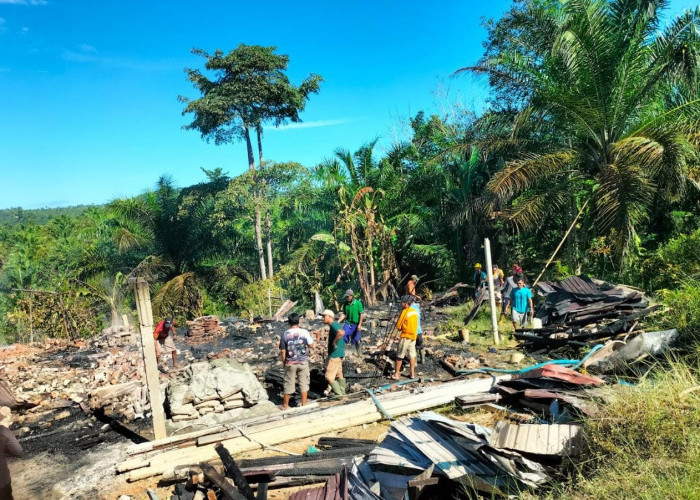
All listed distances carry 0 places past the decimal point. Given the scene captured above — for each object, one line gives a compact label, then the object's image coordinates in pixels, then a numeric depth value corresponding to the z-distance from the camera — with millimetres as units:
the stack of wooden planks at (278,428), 5988
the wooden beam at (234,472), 4957
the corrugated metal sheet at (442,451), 4383
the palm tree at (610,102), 10484
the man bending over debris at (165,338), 10703
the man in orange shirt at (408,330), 8344
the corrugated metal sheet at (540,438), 4340
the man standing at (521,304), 11031
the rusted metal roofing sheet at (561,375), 6126
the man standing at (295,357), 7438
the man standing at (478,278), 14597
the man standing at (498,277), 13445
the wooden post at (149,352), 6523
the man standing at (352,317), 9758
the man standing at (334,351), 7882
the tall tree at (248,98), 22828
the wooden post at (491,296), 10031
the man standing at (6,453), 3590
